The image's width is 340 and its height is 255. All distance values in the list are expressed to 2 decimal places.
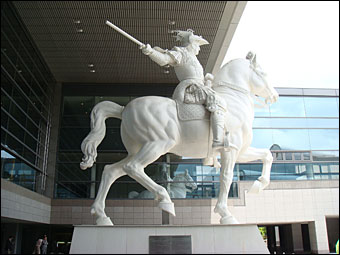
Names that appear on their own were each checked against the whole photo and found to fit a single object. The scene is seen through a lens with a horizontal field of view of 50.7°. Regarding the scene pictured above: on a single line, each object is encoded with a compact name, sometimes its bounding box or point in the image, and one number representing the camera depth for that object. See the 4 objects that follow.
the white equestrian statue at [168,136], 5.60
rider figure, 5.70
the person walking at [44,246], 11.83
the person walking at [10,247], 11.42
